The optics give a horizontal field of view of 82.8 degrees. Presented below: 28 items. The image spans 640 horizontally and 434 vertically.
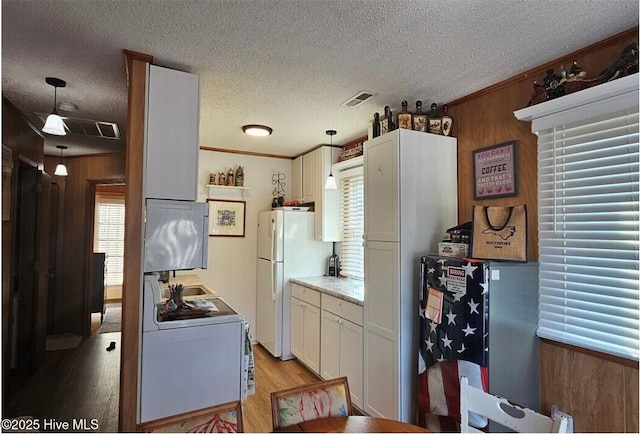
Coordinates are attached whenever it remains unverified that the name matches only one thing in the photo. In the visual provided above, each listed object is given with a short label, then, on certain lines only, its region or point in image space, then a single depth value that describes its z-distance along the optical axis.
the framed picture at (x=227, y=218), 4.34
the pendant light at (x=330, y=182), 3.63
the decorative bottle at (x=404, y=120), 2.64
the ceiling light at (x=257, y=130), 3.37
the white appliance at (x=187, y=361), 1.99
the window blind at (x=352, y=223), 3.90
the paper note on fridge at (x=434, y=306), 2.16
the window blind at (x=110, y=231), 6.71
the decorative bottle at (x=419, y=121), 2.65
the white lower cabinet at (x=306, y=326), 3.55
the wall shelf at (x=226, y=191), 4.31
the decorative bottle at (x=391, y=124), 2.74
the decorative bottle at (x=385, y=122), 2.76
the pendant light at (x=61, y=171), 4.25
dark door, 3.44
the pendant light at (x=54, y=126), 2.15
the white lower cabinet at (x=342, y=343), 2.90
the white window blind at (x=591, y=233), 1.76
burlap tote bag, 1.99
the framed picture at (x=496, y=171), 2.30
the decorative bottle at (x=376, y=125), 2.85
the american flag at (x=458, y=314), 1.95
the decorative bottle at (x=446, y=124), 2.68
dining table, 1.34
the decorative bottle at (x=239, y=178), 4.40
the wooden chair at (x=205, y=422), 1.25
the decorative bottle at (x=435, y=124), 2.68
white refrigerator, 4.02
